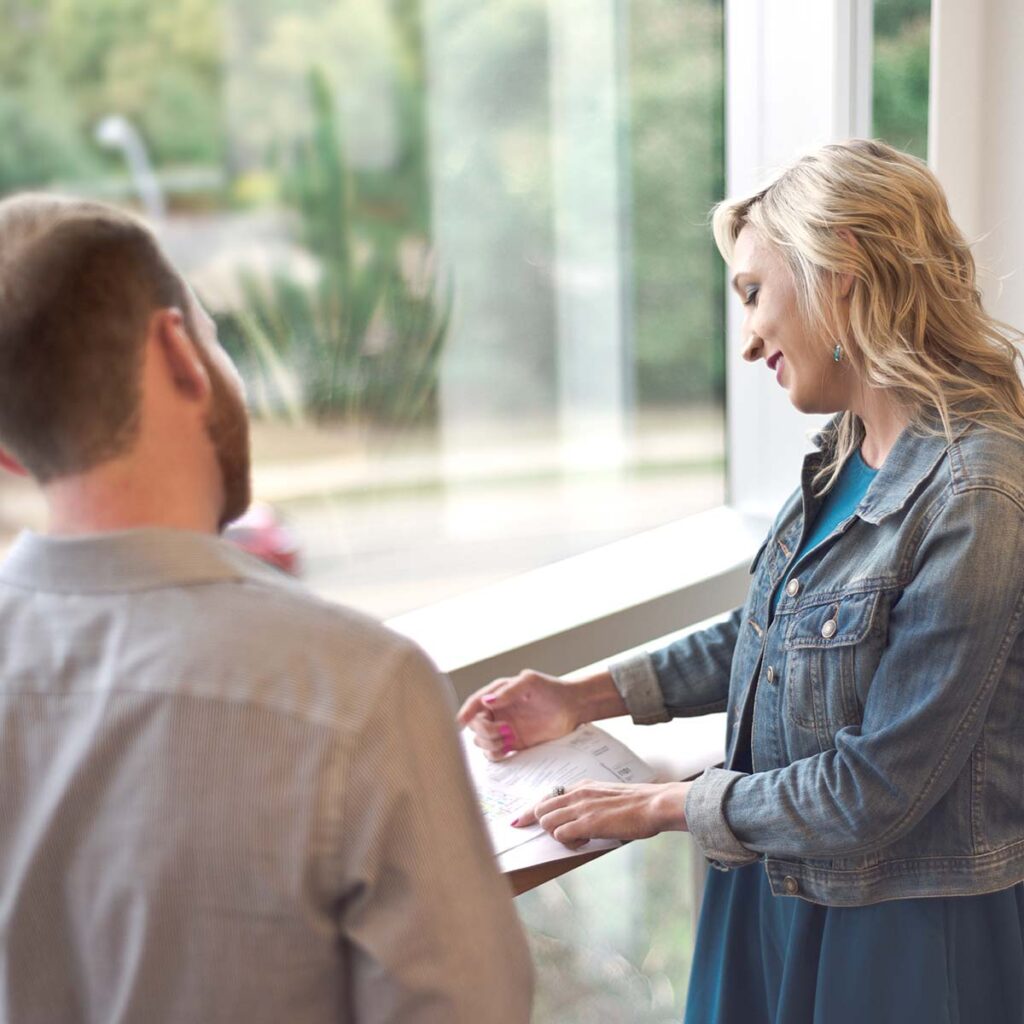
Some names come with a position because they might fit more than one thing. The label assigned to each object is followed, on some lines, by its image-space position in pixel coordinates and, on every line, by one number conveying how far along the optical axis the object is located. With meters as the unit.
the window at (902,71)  2.45
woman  1.34
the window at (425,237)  1.74
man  0.78
